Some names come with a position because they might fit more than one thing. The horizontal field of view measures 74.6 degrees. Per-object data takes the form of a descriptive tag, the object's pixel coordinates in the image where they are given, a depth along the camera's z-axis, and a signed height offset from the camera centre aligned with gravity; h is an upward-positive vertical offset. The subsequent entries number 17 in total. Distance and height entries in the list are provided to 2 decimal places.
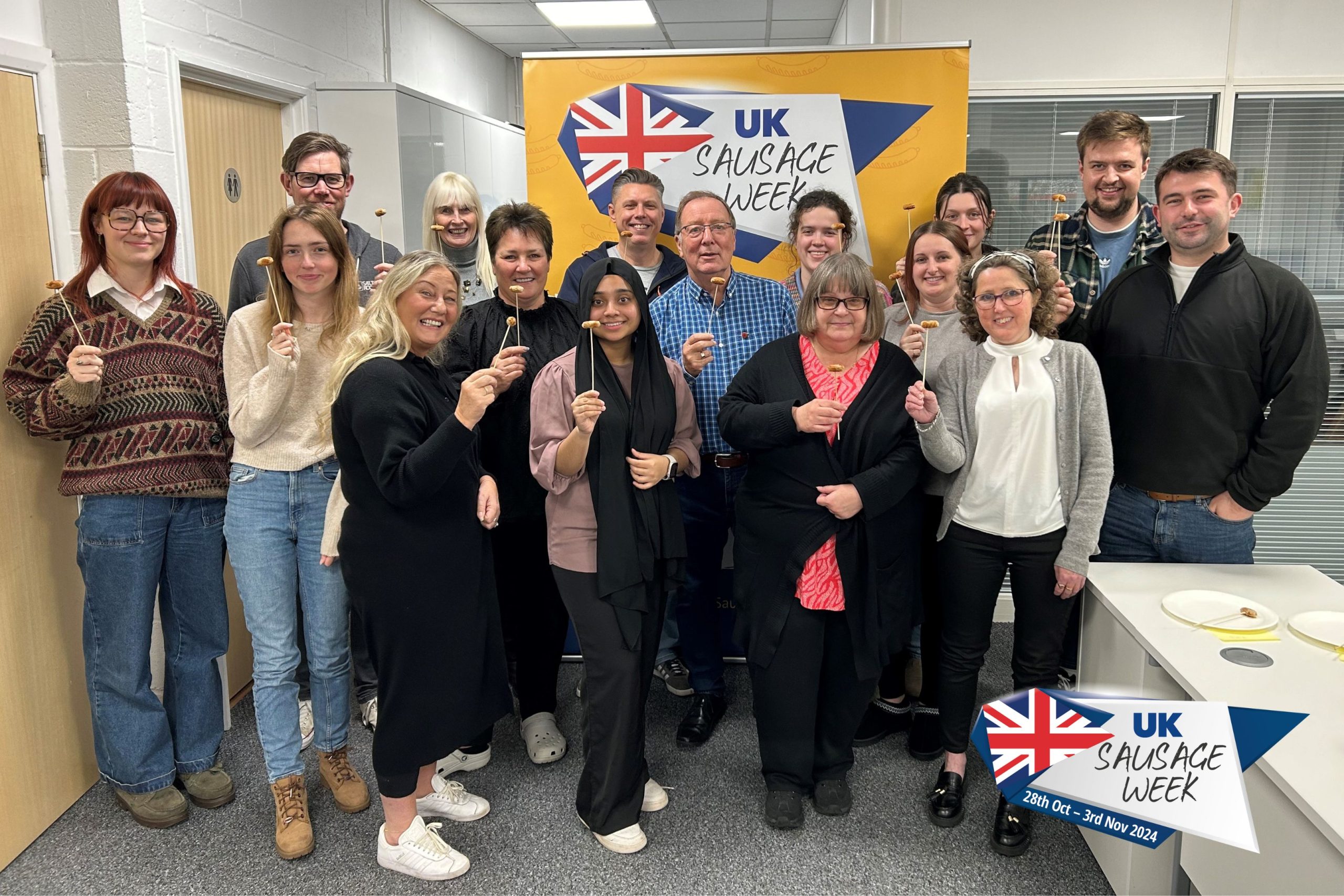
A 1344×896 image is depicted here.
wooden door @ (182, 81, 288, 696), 3.35 +0.43
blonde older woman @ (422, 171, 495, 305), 2.75 +0.20
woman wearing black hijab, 2.15 -0.55
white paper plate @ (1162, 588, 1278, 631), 1.89 -0.73
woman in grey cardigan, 2.20 -0.44
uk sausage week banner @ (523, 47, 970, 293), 3.37 +0.58
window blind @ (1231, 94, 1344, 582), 3.73 +0.37
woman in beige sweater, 2.17 -0.47
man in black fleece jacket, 2.24 -0.26
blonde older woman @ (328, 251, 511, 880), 1.92 -0.57
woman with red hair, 2.23 -0.44
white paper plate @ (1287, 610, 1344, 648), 1.82 -0.72
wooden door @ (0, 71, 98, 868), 2.29 -0.78
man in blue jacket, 2.96 +0.18
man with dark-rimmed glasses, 2.61 +0.29
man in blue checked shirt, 2.69 -0.16
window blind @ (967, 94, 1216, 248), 3.73 +0.58
